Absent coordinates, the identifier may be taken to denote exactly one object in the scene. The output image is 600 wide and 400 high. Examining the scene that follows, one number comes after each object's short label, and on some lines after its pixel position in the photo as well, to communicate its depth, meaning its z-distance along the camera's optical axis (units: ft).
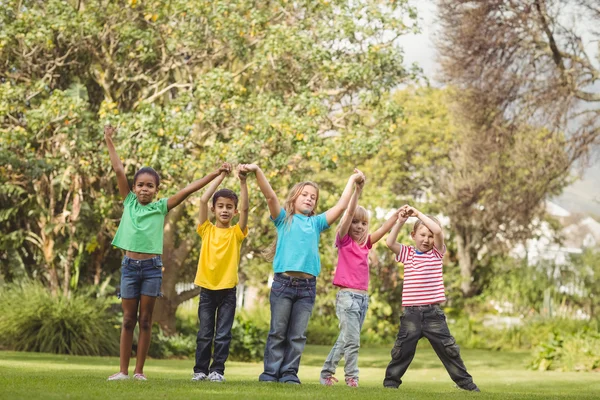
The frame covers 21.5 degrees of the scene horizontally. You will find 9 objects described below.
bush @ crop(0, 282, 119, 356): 77.14
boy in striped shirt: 45.11
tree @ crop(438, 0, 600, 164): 94.43
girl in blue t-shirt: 41.39
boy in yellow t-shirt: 41.72
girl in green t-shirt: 40.63
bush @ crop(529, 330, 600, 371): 83.66
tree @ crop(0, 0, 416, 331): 81.13
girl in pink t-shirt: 45.86
